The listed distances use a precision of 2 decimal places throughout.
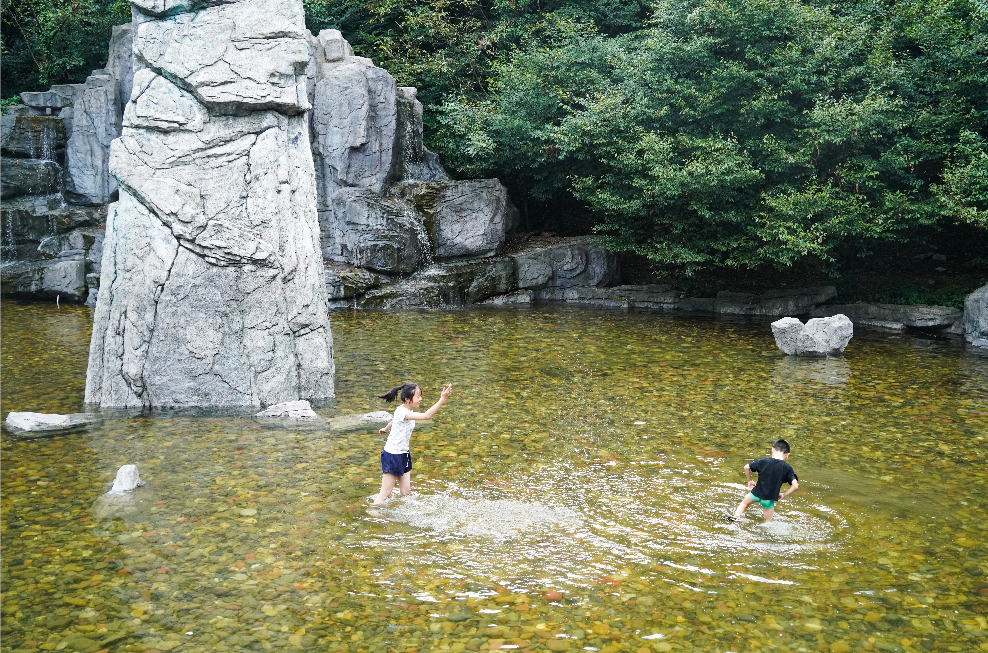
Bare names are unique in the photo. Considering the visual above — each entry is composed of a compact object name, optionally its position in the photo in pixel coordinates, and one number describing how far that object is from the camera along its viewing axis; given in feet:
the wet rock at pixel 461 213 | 85.81
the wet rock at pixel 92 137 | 85.71
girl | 28.73
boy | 27.35
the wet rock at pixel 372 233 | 82.33
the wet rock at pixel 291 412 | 39.60
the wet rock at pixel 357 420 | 38.27
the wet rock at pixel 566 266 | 87.66
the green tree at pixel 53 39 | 99.60
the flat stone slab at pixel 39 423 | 36.55
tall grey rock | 39.93
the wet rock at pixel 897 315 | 69.87
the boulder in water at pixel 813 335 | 57.41
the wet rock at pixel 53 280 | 79.20
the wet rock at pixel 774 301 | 76.79
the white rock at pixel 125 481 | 29.25
